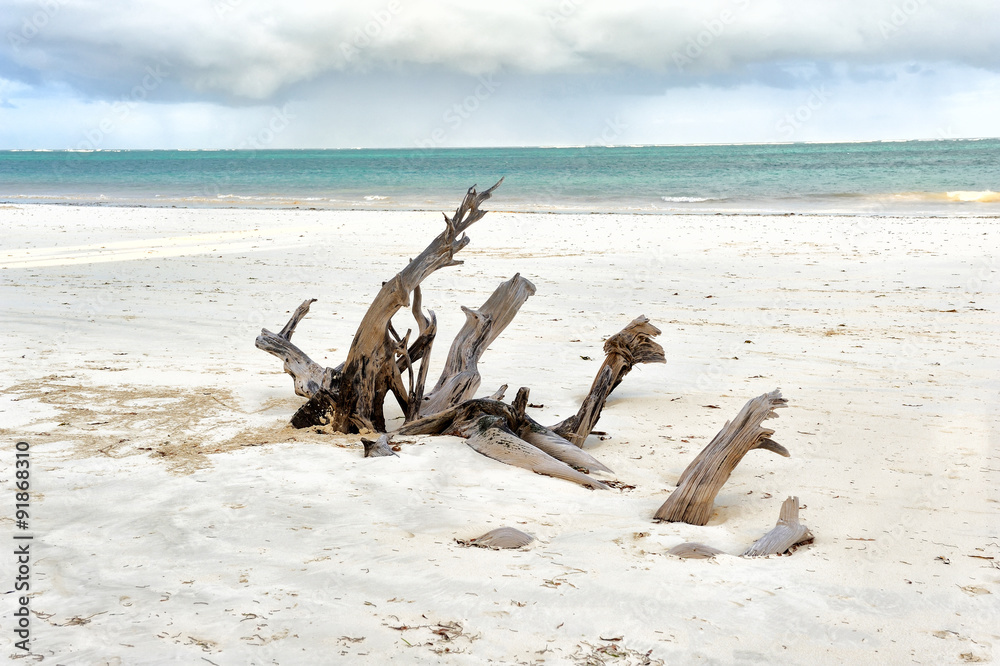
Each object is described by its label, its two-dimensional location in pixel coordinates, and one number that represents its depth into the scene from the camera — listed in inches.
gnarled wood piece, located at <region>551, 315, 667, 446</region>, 184.7
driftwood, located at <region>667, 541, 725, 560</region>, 121.0
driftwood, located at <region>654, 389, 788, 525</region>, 140.5
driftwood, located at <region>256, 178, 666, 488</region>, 169.0
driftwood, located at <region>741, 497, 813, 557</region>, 124.3
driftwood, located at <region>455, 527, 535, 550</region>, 123.4
